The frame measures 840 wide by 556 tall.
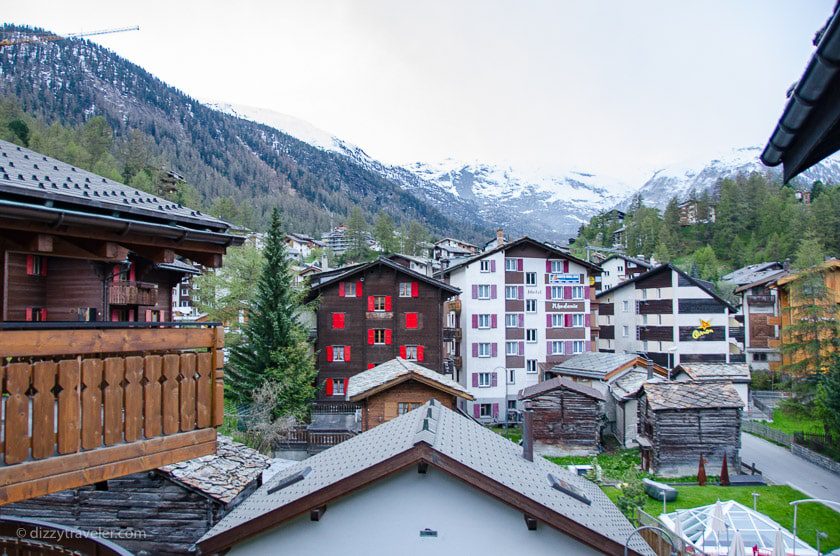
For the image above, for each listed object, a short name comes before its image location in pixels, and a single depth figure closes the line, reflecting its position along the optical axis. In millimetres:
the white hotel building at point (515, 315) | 46500
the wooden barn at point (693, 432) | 31984
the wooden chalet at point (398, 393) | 25422
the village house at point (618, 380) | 38438
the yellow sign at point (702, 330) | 49844
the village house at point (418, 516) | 9773
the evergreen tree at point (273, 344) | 36969
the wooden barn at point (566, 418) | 36594
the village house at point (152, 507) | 16828
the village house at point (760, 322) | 59406
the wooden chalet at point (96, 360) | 5637
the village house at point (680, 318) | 50062
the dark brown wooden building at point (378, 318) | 42594
